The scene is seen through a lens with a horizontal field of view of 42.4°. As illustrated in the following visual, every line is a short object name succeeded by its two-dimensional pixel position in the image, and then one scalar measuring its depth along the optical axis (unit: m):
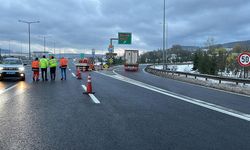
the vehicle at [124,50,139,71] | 51.59
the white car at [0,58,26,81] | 21.50
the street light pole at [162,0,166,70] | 38.53
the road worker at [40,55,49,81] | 22.39
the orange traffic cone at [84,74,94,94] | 13.88
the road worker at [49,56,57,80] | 22.82
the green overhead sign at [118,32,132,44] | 62.06
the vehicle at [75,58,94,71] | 44.57
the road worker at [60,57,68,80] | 23.05
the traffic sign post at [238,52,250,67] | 16.72
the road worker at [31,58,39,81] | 22.30
